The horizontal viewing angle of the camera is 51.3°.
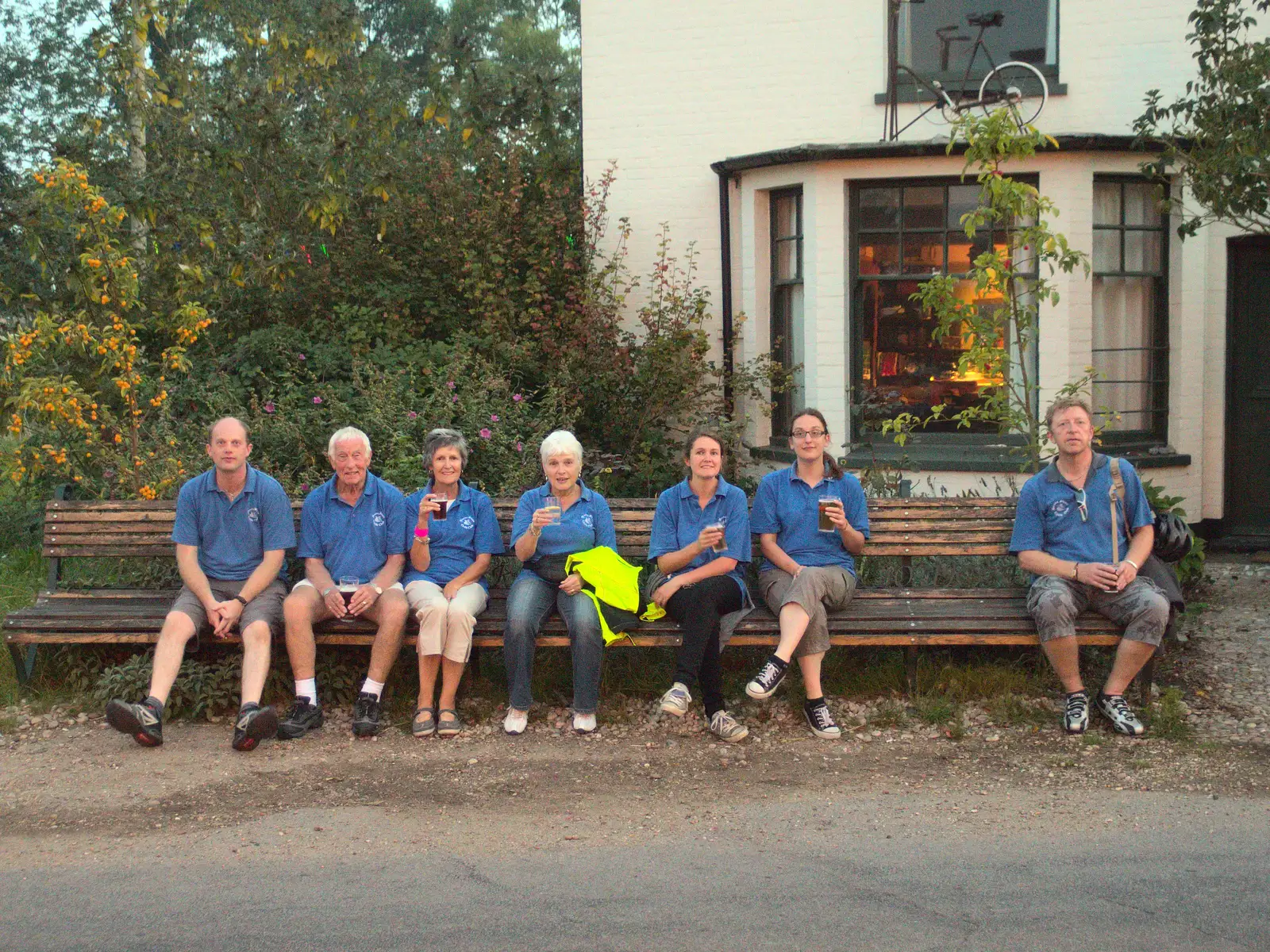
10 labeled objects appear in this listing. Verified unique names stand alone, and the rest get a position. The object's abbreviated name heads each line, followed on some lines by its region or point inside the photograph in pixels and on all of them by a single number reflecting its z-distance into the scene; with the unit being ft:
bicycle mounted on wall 32.12
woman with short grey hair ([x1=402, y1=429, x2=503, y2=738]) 18.92
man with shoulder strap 18.54
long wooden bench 19.44
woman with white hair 18.93
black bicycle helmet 19.89
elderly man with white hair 19.04
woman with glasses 19.56
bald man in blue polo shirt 19.16
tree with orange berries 22.74
